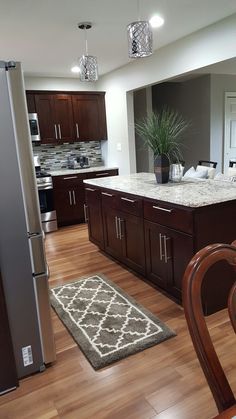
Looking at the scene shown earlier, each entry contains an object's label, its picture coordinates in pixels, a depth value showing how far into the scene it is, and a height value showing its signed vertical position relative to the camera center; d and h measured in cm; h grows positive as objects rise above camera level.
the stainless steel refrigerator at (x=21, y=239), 158 -52
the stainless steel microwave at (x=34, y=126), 493 +28
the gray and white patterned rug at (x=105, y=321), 205 -137
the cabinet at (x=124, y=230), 294 -92
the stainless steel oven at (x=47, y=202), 481 -93
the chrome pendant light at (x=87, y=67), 299 +70
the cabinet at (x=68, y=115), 504 +44
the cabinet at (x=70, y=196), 504 -89
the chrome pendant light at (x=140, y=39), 228 +73
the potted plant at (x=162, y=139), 290 -3
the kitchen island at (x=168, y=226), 227 -75
